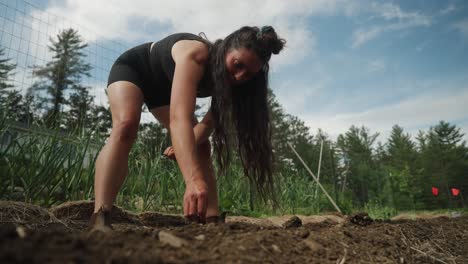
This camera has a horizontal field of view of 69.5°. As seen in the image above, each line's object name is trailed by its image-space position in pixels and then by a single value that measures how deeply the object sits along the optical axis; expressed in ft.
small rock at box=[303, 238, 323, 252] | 3.05
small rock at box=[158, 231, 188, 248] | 2.45
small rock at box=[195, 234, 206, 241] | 2.74
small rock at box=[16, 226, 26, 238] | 2.18
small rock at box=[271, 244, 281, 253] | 2.72
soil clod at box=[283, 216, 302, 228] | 5.77
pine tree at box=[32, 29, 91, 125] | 57.16
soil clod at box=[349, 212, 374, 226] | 6.11
